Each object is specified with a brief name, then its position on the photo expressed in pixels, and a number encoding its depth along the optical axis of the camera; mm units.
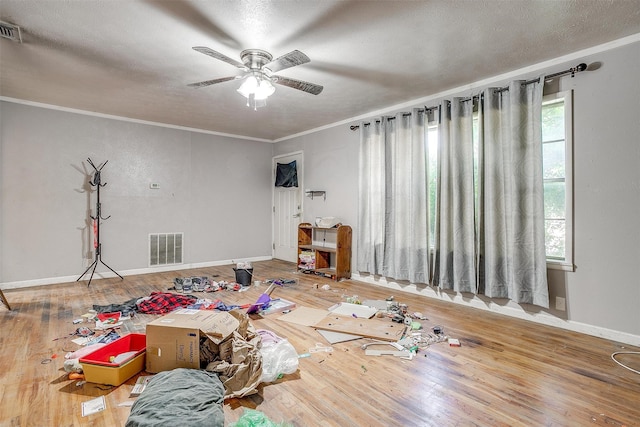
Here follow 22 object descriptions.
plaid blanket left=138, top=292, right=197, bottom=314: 3342
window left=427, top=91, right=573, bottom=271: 2906
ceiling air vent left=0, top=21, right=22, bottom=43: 2422
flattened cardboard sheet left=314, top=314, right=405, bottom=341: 2713
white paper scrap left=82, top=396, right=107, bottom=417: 1717
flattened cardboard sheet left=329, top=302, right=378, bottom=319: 3242
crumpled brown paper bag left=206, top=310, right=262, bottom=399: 1882
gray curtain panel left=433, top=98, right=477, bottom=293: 3484
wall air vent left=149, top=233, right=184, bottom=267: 5316
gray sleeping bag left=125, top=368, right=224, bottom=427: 1411
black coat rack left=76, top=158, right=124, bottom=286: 4633
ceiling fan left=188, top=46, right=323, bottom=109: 2828
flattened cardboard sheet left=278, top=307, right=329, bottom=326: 3074
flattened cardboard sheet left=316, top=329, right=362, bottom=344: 2650
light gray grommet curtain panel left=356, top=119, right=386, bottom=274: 4461
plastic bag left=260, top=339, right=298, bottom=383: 2031
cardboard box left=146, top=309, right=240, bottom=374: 2018
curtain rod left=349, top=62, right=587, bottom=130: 2791
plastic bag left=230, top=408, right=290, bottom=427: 1503
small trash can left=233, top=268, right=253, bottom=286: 4453
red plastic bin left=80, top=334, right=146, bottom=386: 1938
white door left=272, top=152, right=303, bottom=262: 6171
